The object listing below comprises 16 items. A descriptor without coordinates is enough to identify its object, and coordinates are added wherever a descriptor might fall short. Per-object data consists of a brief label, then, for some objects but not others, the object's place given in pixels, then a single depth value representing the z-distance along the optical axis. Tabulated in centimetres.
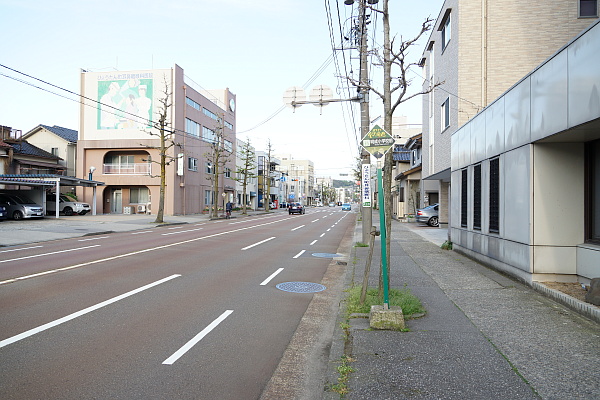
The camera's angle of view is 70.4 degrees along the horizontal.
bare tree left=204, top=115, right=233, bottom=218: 4324
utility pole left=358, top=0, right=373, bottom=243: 1580
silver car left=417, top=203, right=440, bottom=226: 2875
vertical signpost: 689
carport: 2988
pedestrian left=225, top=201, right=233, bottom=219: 4246
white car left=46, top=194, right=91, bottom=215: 3541
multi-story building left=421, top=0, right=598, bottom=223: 1752
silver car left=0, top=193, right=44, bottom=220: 2920
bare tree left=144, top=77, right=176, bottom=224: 3041
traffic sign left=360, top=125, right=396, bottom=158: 692
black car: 5656
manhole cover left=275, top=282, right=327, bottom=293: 891
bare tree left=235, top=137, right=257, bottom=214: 5061
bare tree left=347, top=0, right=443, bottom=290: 721
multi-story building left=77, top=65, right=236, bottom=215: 4075
